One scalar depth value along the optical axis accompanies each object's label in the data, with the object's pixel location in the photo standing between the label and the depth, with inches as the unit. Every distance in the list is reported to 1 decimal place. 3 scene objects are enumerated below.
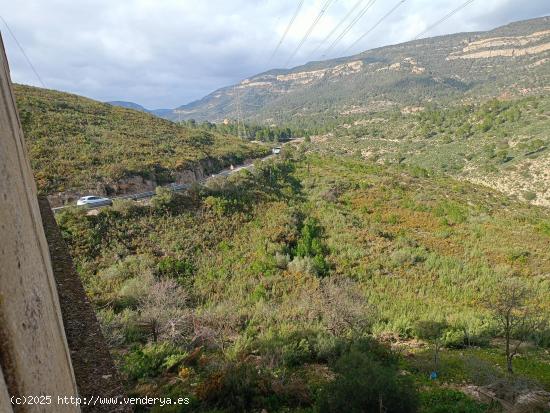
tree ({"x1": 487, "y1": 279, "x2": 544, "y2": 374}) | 400.3
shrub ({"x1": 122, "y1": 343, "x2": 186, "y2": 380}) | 343.6
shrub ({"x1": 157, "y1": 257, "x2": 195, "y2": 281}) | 688.1
